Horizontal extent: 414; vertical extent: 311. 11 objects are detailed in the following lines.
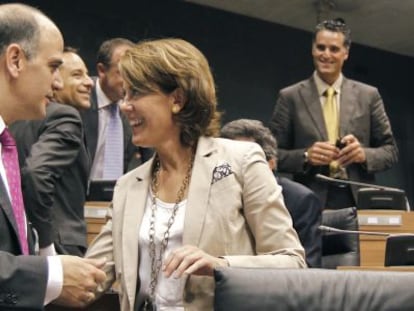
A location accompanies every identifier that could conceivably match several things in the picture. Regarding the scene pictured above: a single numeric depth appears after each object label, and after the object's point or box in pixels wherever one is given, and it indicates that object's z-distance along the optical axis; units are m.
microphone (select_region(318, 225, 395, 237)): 2.96
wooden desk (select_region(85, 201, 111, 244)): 3.63
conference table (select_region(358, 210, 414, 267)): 3.74
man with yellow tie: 4.18
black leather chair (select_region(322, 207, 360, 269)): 3.36
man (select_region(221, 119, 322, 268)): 3.06
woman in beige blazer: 1.95
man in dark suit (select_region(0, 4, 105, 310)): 1.68
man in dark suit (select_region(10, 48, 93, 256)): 2.55
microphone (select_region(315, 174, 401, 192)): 3.45
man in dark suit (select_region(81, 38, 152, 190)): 4.02
